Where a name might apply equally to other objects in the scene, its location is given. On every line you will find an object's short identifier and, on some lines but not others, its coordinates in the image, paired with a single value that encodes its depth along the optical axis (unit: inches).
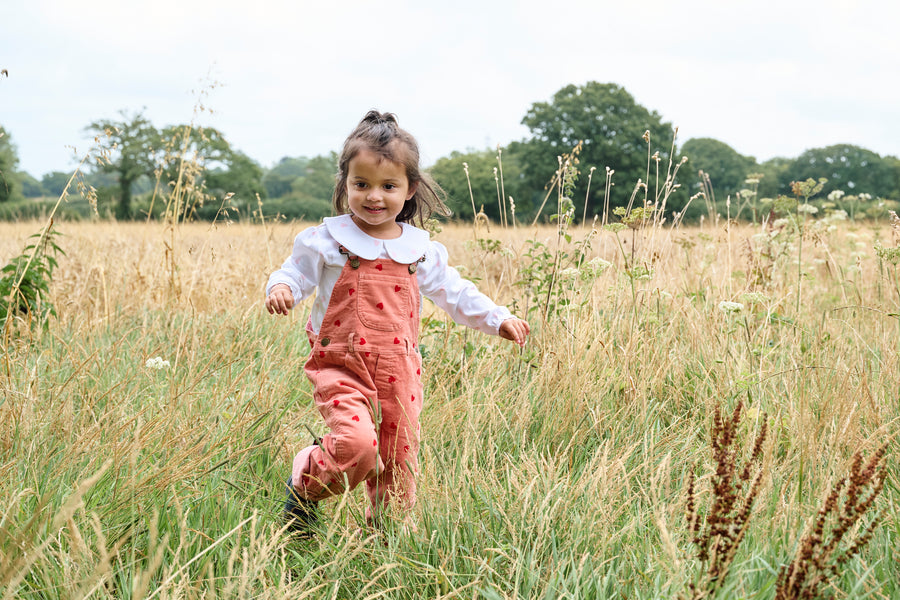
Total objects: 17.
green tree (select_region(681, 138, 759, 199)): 1829.5
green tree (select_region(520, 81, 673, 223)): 1343.5
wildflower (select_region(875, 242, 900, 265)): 113.4
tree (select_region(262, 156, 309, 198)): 2837.1
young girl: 79.0
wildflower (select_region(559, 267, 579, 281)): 115.1
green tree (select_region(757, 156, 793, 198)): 1620.6
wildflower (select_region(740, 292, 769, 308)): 104.0
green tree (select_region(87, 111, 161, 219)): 1333.4
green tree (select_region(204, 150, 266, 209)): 1683.9
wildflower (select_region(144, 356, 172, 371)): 108.0
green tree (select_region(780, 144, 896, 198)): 1692.9
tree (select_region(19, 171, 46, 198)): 3221.5
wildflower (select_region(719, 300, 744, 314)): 102.3
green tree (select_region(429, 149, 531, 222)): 1277.7
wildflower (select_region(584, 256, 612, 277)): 115.0
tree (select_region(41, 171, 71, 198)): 2885.3
